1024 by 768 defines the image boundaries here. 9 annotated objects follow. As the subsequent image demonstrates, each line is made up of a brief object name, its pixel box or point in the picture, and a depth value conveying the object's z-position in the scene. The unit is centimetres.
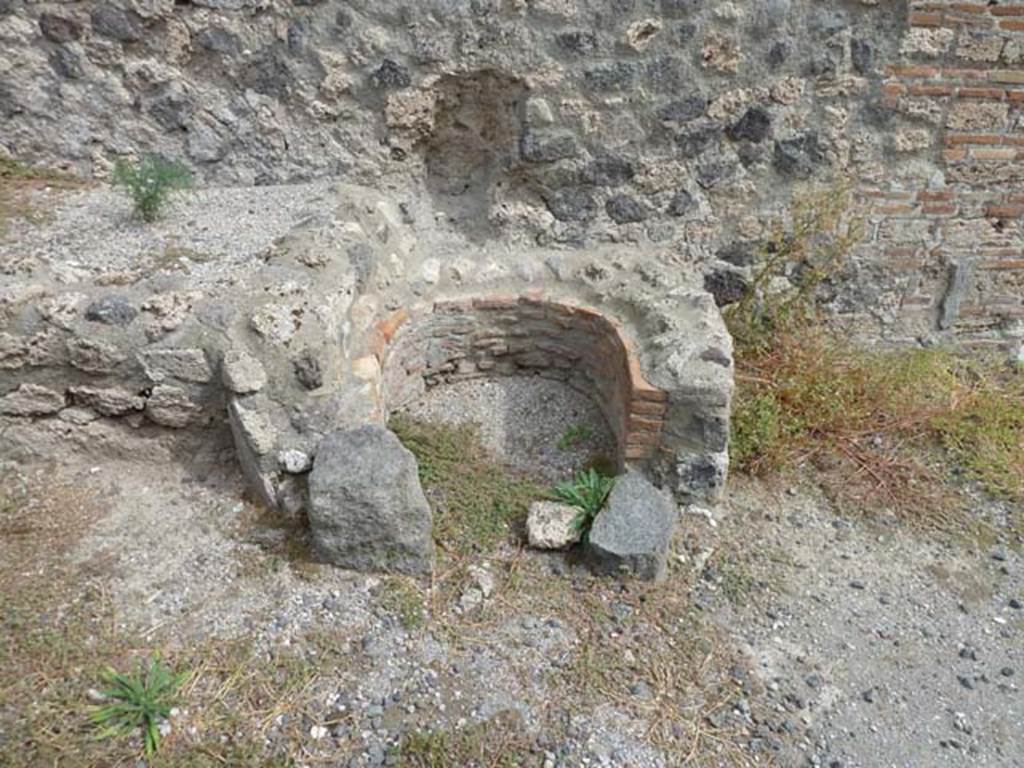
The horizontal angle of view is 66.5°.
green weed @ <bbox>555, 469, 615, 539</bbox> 278
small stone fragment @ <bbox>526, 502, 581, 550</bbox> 273
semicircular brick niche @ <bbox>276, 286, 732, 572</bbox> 254
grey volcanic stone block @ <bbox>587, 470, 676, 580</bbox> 264
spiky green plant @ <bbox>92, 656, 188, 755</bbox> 204
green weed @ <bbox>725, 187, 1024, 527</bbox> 324
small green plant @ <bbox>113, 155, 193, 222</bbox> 313
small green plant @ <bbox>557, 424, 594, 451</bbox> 337
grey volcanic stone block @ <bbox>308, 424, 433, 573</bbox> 251
